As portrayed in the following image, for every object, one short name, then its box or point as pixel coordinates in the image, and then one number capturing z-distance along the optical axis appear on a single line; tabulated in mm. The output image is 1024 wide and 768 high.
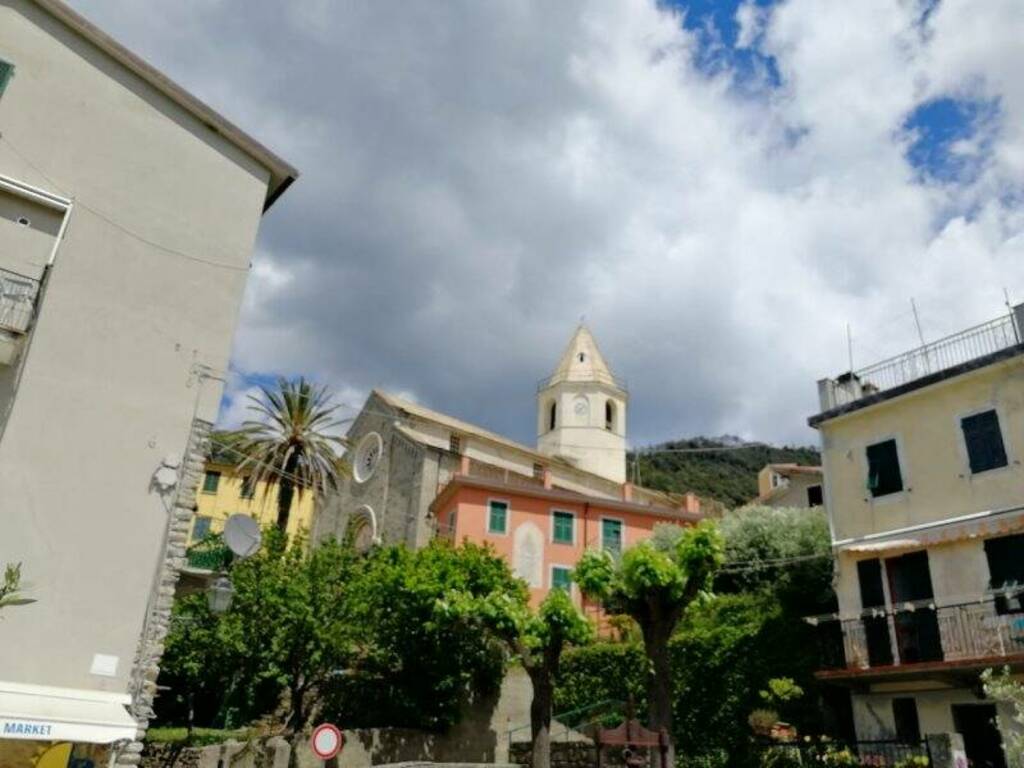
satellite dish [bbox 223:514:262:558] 16422
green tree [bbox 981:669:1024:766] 8989
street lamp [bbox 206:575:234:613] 14922
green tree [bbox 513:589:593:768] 18047
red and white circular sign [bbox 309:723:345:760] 12399
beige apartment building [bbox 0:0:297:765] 13320
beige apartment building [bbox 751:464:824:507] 38156
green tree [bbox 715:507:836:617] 25053
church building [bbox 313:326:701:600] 36406
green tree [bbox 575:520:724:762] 16484
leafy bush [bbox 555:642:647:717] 24109
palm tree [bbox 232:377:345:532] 28922
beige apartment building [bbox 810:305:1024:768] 17047
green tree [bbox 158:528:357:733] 21609
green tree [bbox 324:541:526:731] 23703
